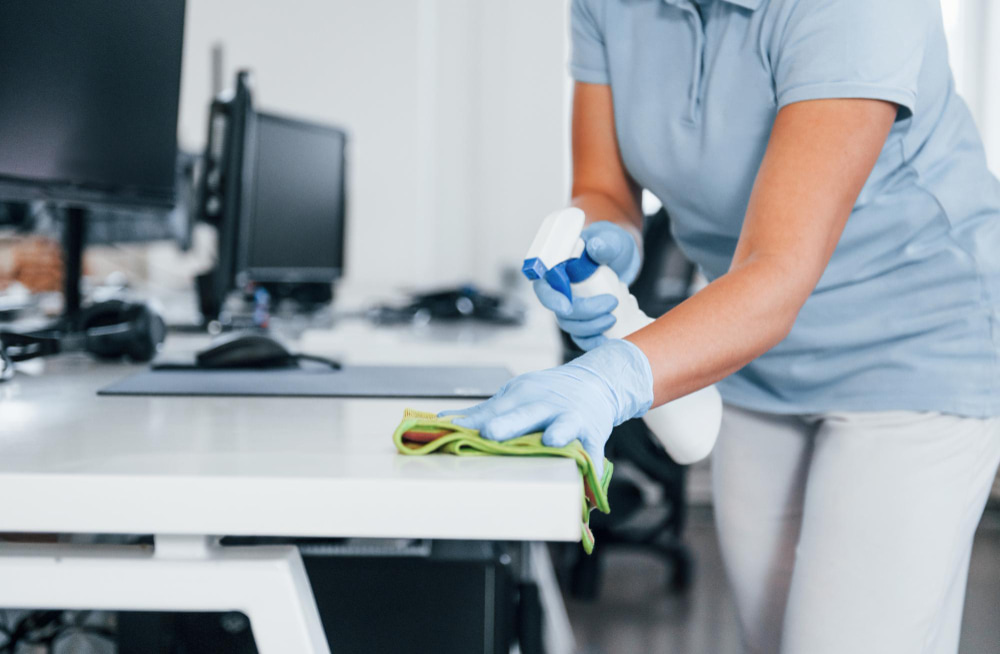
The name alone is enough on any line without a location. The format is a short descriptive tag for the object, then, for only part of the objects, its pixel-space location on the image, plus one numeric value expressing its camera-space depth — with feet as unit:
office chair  7.48
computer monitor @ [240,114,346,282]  6.83
